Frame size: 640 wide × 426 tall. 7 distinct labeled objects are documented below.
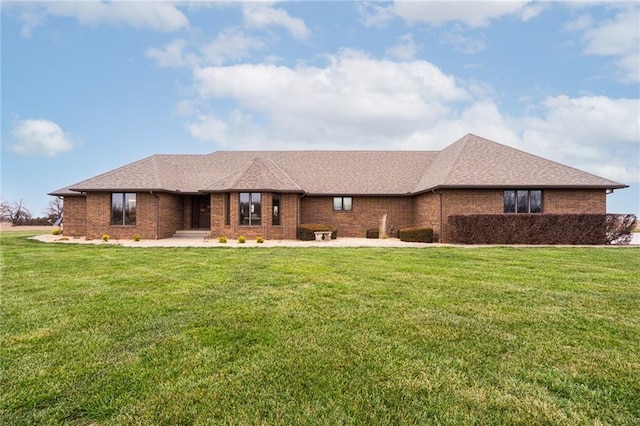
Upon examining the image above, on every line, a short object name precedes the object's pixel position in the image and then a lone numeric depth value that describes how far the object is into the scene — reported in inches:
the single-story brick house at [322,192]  660.7
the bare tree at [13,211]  1964.8
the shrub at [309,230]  724.7
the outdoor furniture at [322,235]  715.5
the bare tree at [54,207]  1879.8
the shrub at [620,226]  596.1
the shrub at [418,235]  658.2
